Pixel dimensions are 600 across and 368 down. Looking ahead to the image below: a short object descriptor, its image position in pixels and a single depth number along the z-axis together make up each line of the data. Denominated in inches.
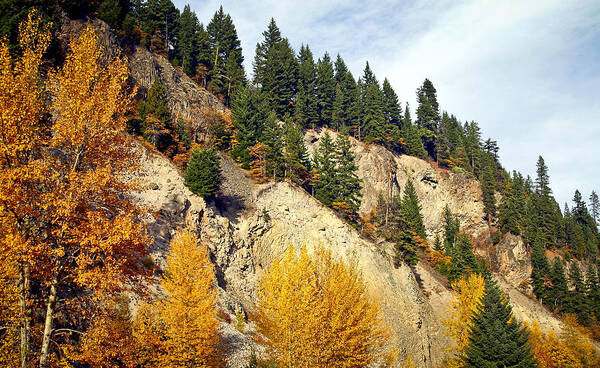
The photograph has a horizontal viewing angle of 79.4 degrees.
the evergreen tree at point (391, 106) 3427.7
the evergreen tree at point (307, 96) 2854.3
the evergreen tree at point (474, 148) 3625.2
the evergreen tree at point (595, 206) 5279.0
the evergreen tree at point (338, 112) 3065.9
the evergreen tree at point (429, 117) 3513.8
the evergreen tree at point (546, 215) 3451.3
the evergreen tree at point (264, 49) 2910.9
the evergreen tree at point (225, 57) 2617.9
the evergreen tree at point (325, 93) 3073.6
